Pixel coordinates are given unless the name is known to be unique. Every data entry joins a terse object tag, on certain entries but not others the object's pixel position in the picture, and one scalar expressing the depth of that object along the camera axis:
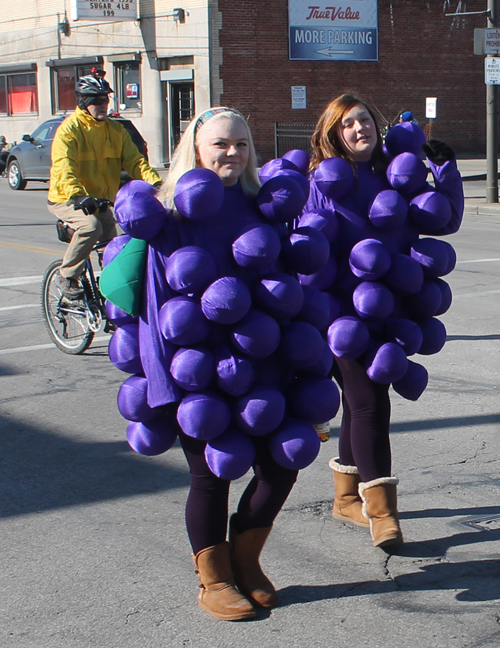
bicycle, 7.11
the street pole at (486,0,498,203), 16.98
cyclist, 6.64
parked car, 23.19
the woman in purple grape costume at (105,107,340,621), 2.94
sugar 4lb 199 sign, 27.92
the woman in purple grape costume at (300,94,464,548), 3.63
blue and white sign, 29.38
